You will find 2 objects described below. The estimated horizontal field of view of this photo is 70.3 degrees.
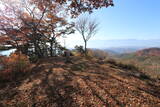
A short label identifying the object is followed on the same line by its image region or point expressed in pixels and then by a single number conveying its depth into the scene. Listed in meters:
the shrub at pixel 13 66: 5.64
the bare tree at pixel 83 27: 16.42
